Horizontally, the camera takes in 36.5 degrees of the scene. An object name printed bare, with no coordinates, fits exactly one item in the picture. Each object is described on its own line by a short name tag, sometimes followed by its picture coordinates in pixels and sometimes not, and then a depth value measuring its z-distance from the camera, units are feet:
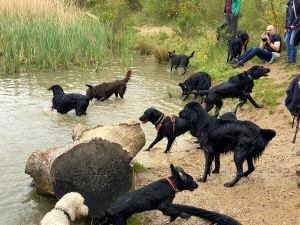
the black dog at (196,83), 37.96
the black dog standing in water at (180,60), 48.29
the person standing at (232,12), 50.03
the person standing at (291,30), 40.34
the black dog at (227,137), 20.17
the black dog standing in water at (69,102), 33.47
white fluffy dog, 16.49
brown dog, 37.52
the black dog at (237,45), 45.96
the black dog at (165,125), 26.78
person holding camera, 45.09
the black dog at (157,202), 16.89
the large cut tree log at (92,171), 19.20
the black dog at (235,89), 32.53
